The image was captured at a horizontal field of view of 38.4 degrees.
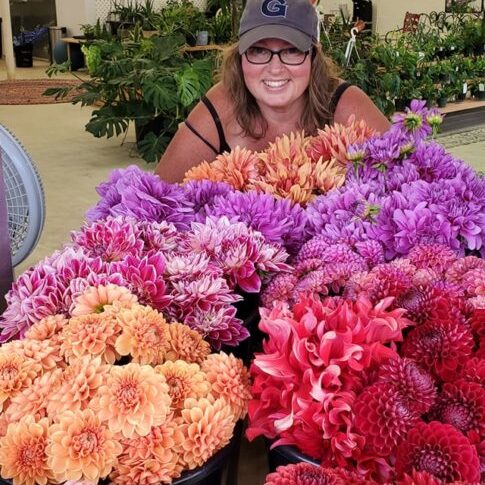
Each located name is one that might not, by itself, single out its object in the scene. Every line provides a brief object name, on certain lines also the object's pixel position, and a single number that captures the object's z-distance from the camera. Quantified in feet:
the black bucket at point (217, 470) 2.45
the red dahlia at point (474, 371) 2.43
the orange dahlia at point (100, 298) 2.94
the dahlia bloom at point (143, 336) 2.66
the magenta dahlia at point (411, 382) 2.33
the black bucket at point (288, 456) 2.39
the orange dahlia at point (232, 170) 4.51
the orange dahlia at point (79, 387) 2.49
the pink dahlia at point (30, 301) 3.11
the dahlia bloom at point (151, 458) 2.39
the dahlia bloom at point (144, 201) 3.95
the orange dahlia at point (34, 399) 2.55
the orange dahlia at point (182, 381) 2.57
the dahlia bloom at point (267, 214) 3.84
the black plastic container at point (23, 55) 42.55
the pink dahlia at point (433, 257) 3.41
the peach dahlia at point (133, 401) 2.39
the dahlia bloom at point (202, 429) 2.45
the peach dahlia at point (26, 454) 2.39
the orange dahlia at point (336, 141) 4.64
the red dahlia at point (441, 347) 2.50
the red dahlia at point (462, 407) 2.32
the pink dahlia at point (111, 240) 3.48
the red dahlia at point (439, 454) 2.09
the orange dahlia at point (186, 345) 2.84
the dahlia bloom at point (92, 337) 2.66
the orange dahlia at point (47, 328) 2.90
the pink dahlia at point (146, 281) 3.13
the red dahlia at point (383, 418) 2.24
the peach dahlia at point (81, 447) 2.34
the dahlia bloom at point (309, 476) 2.16
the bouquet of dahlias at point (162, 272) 3.13
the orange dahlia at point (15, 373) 2.62
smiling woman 6.76
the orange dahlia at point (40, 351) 2.72
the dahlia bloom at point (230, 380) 2.67
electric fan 4.79
